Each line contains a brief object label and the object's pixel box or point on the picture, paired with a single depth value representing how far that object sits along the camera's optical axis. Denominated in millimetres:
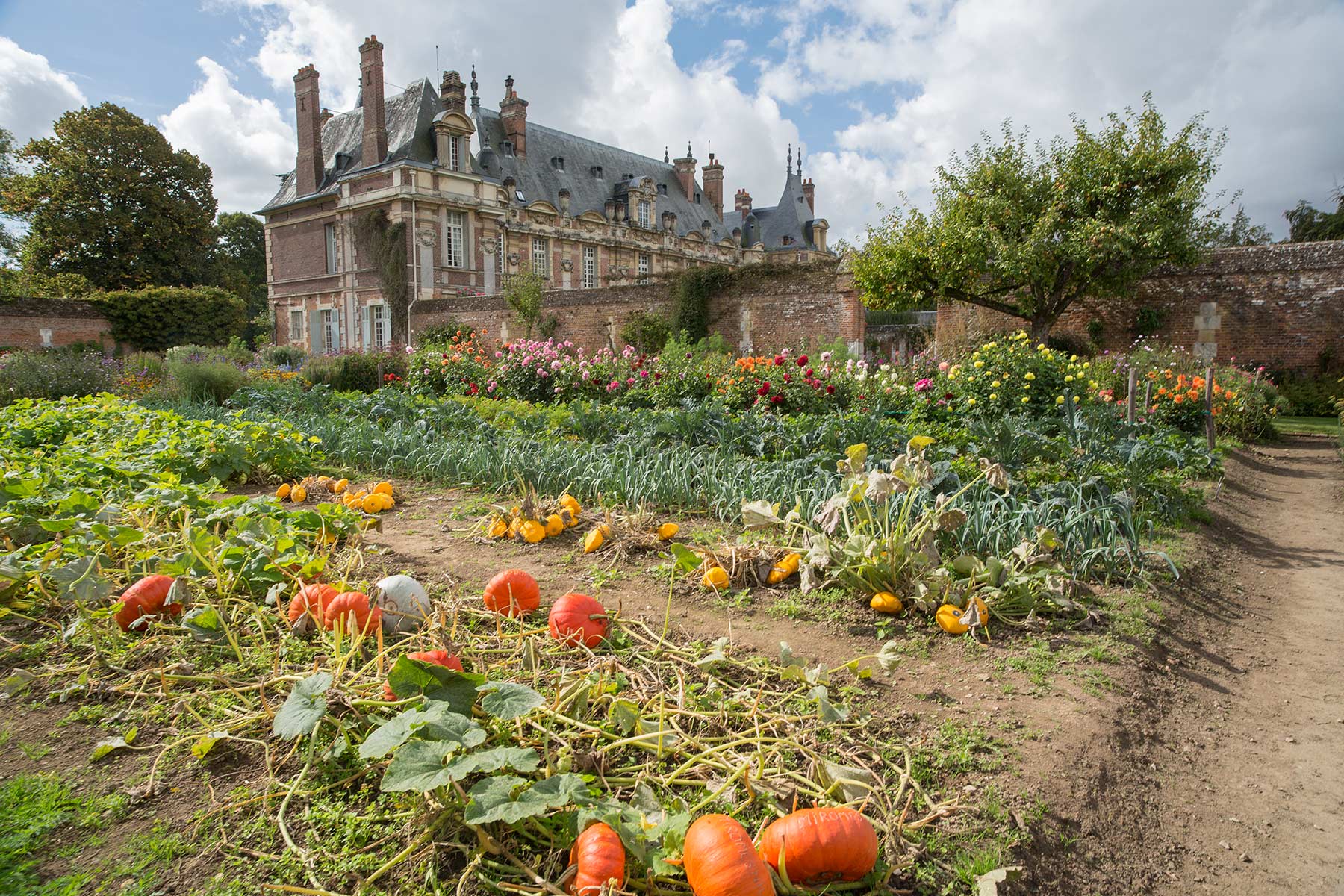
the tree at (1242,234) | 36125
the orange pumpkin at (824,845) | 1301
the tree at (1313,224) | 25750
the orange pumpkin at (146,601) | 2318
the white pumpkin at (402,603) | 2229
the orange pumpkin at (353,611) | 2113
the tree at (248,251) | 36344
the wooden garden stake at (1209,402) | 7105
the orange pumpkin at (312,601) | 2238
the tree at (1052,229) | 13188
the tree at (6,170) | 28031
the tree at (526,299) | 19016
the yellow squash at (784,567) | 3004
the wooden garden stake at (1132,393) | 5832
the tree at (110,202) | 27500
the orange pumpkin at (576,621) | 2199
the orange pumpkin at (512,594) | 2465
